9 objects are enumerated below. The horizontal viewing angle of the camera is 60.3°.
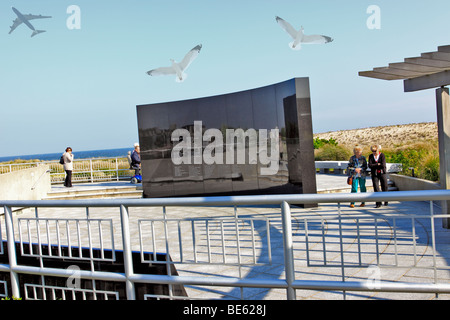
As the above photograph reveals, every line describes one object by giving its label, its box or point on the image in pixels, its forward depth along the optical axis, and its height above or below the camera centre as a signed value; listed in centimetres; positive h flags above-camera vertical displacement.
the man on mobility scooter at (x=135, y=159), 1645 -19
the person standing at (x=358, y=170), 962 -83
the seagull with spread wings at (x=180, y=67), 1137 +249
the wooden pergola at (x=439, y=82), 654 +90
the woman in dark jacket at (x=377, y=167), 953 -80
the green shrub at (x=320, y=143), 2467 -22
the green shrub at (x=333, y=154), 2107 -84
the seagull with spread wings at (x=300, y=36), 1019 +276
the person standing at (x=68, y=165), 1642 -22
